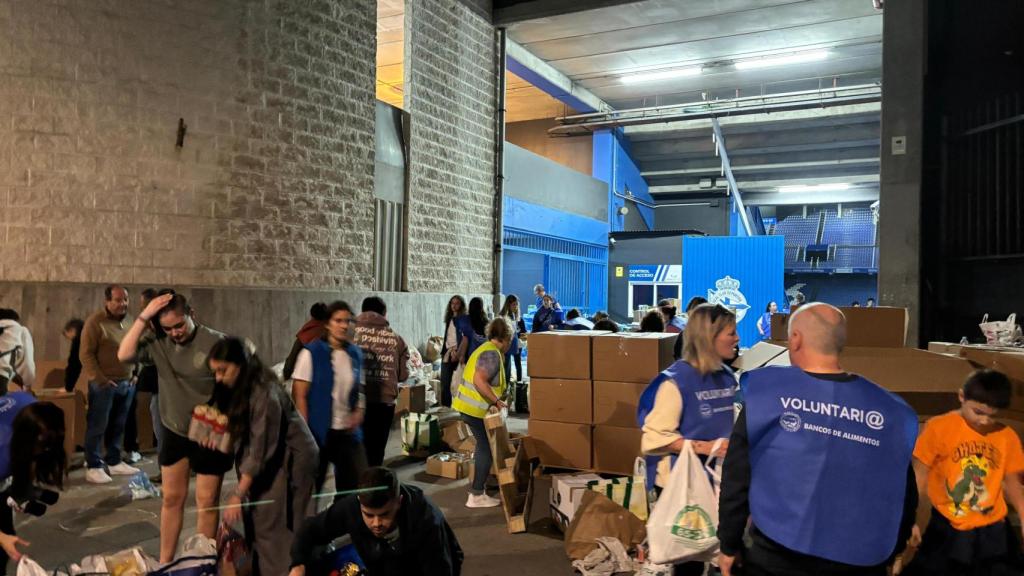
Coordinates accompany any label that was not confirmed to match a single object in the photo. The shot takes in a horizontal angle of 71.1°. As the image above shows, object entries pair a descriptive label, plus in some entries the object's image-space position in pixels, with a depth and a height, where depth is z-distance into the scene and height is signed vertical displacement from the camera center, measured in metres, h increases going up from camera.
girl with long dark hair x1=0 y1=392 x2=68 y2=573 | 3.18 -0.77
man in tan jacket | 6.00 -0.76
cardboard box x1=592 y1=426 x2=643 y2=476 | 5.14 -1.15
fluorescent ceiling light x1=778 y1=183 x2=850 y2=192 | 23.09 +3.41
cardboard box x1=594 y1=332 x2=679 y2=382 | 5.09 -0.49
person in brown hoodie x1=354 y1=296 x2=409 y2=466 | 4.88 -0.62
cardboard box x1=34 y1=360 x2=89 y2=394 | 6.84 -0.90
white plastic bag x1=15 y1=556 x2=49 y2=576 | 3.04 -1.22
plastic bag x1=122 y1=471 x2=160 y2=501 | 5.54 -1.61
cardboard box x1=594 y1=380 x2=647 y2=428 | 5.12 -0.82
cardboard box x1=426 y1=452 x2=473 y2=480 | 6.38 -1.60
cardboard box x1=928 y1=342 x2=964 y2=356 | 5.09 -0.40
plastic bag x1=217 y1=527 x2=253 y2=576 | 3.38 -1.28
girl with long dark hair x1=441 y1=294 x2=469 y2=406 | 8.70 -0.62
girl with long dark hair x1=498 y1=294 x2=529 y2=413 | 9.62 -0.88
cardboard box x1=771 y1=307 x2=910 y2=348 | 4.91 -0.23
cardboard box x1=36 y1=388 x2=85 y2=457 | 6.29 -1.18
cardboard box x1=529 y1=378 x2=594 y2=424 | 5.26 -0.83
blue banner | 17.98 +0.45
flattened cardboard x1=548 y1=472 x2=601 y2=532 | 4.72 -1.39
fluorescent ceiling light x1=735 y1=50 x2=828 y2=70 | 15.85 +5.26
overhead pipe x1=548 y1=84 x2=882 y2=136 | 16.36 +4.61
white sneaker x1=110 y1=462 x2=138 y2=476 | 6.20 -1.64
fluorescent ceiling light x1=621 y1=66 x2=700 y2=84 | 17.19 +5.34
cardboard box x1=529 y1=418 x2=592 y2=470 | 5.27 -1.16
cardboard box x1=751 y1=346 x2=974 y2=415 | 4.20 -0.48
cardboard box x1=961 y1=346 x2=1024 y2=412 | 4.12 -0.40
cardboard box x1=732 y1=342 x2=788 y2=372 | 4.57 -0.42
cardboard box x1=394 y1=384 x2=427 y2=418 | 8.27 -1.33
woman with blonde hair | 3.18 -0.49
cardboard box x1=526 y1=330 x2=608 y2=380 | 5.26 -0.49
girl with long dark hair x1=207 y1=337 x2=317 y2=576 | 3.37 -0.81
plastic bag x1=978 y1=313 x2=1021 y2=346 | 5.95 -0.31
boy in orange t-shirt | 3.32 -0.86
